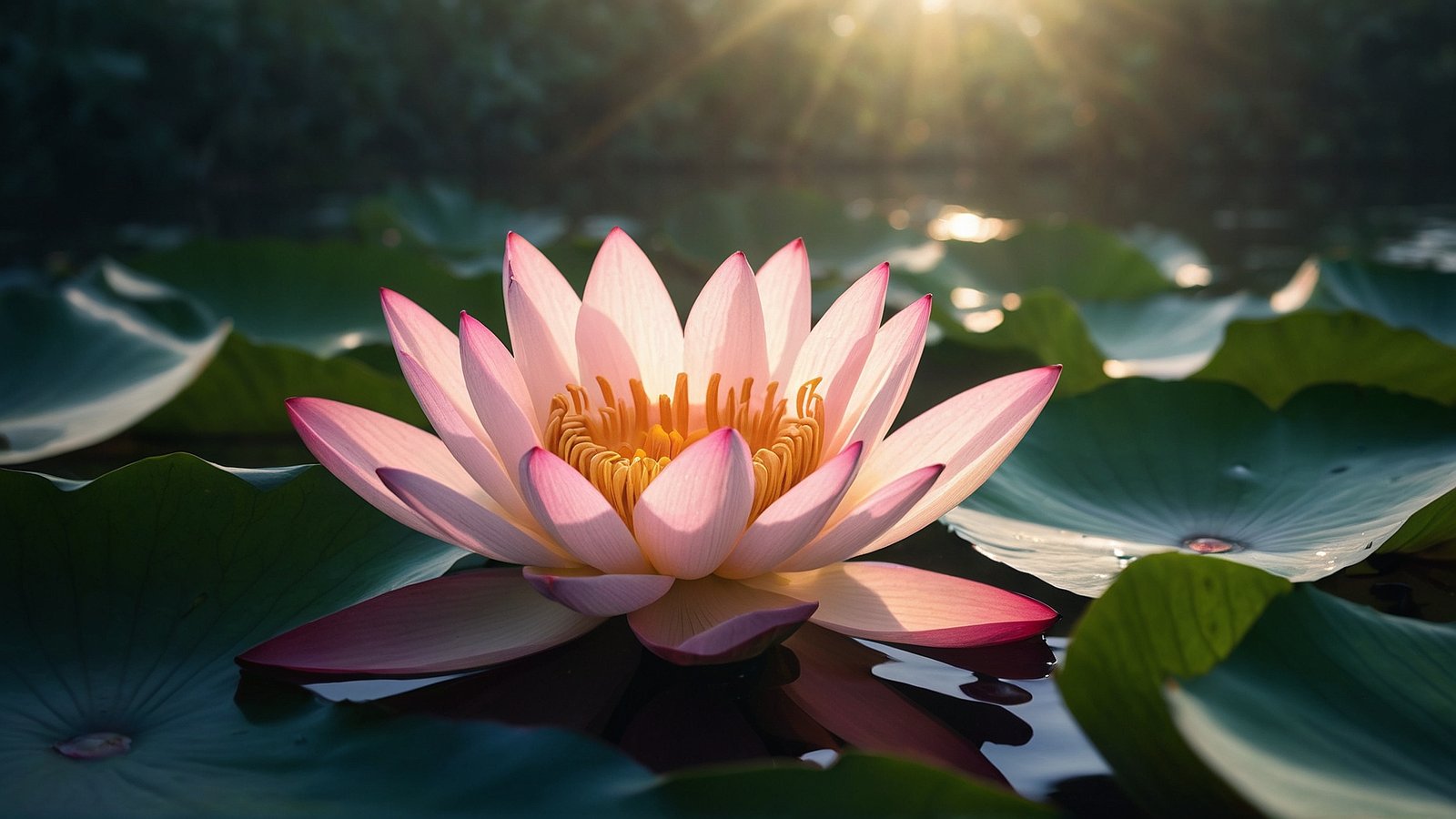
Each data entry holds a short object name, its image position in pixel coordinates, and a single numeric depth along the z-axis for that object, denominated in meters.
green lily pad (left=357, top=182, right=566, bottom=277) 1.37
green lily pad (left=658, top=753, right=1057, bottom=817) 0.43
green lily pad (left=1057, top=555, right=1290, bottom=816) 0.45
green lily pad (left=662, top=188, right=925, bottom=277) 1.36
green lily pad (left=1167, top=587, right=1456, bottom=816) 0.43
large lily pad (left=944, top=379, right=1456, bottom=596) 0.56
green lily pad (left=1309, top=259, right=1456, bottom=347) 0.86
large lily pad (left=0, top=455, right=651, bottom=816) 0.45
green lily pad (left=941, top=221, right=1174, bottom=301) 1.12
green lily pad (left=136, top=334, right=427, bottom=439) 0.66
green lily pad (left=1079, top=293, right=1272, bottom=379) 0.85
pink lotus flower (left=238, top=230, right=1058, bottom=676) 0.49
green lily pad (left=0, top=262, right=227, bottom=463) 0.65
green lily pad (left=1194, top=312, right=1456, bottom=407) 0.67
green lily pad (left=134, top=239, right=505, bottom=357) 0.89
